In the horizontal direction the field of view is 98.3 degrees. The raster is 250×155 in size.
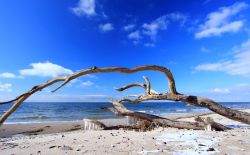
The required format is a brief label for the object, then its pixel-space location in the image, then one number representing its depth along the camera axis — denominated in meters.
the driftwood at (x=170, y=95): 2.35
